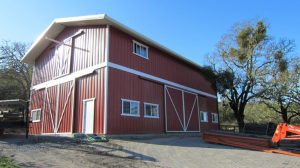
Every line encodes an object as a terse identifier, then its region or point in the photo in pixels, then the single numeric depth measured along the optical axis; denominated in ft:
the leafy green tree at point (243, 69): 49.25
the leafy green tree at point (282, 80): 49.35
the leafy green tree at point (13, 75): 66.82
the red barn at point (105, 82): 34.27
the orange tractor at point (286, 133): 26.19
